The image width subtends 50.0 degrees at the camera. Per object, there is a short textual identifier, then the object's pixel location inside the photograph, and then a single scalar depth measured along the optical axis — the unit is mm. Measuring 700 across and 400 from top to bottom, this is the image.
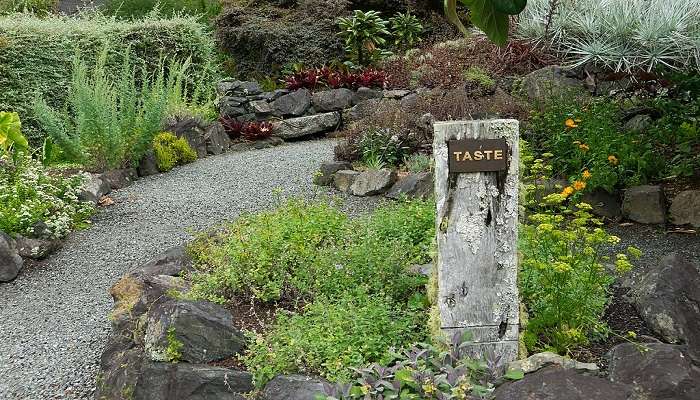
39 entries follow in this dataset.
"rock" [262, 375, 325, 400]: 3189
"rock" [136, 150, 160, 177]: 8953
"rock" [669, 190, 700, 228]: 5746
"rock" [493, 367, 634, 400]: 2804
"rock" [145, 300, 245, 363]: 3535
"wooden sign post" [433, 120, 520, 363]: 3053
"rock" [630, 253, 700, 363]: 3434
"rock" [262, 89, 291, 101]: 11672
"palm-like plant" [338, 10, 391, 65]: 12961
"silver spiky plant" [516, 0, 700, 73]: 8664
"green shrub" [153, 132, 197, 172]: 9141
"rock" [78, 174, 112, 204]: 7438
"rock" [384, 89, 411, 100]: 10875
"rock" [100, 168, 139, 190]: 8203
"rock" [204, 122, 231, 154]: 10344
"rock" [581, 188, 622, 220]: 6090
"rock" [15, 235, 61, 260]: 6133
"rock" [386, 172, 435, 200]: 6541
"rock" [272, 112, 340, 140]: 11172
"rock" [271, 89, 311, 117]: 11375
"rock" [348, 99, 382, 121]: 10442
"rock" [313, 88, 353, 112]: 11414
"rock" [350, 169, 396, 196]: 7109
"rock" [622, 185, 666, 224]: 5855
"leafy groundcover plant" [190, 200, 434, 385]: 3371
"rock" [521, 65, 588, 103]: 8930
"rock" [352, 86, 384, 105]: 11414
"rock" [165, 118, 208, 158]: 9859
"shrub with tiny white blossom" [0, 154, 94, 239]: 6309
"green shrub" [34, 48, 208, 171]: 8492
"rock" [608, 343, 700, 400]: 2859
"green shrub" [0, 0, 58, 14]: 17219
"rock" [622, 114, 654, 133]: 6978
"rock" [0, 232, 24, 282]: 5848
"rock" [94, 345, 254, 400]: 3428
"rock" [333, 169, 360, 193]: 7422
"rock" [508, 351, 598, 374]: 3049
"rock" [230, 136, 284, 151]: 10723
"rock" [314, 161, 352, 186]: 7645
